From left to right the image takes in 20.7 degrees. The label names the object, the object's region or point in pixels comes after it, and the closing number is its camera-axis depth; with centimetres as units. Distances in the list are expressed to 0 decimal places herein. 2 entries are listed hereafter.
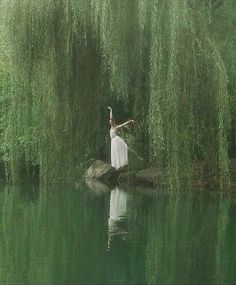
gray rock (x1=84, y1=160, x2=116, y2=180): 1723
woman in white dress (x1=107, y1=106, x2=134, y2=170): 1577
